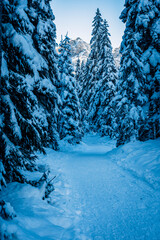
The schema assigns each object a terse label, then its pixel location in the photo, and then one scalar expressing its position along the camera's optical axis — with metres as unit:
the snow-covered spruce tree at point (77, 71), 40.78
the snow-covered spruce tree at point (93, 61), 25.75
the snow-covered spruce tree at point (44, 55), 7.04
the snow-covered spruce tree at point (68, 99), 16.12
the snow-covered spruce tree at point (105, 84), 22.16
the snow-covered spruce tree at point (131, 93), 11.57
